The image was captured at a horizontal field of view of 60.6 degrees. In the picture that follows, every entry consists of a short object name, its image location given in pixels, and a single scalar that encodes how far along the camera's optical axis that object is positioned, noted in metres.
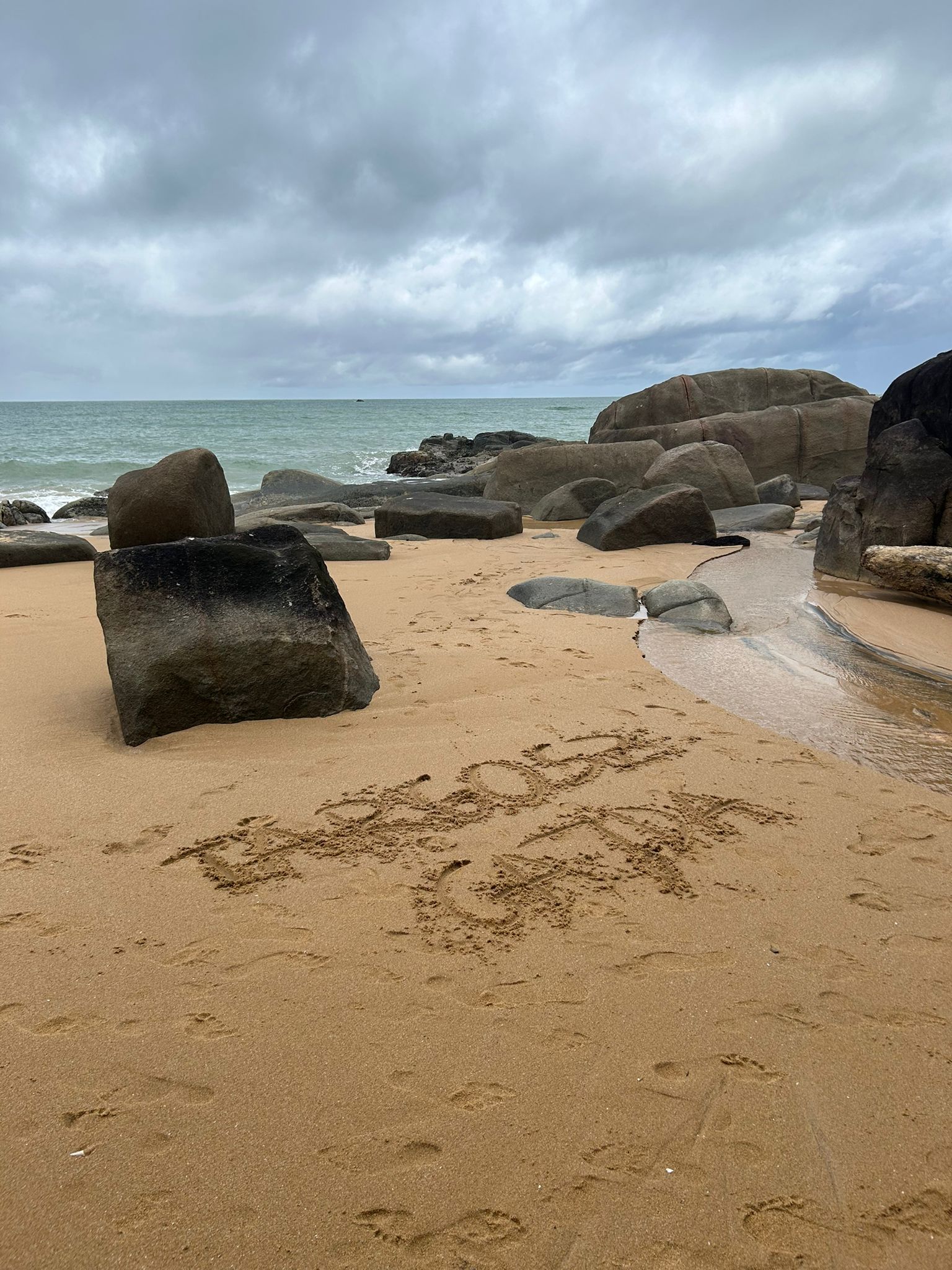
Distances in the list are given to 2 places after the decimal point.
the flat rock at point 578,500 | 11.44
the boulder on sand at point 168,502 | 6.29
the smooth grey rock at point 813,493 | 13.33
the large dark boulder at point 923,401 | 6.28
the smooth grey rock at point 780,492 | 11.98
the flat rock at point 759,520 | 9.63
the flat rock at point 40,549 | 7.65
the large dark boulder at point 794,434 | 14.50
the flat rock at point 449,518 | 9.50
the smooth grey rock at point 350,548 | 7.70
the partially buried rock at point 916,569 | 5.39
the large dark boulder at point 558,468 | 12.88
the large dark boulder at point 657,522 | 8.38
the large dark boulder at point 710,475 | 11.12
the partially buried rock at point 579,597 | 5.54
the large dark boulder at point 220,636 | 3.20
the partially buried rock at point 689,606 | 5.17
